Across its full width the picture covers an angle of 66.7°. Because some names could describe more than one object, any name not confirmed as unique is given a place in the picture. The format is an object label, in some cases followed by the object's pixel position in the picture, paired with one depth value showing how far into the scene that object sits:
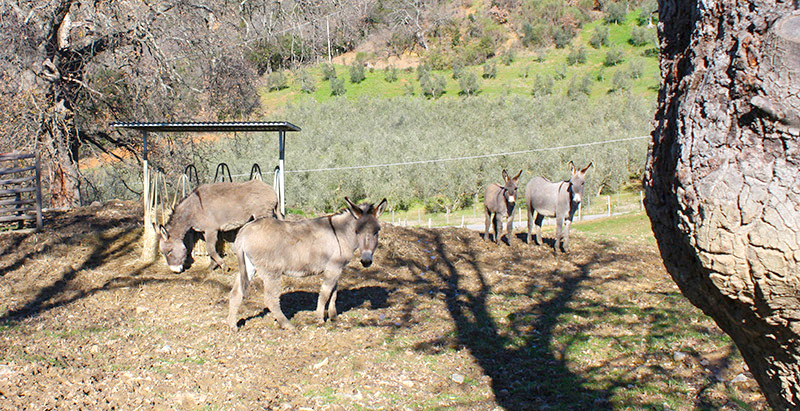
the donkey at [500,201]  13.96
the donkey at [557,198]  13.58
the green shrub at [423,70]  61.91
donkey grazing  10.41
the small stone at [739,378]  6.18
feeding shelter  10.32
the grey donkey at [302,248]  7.61
